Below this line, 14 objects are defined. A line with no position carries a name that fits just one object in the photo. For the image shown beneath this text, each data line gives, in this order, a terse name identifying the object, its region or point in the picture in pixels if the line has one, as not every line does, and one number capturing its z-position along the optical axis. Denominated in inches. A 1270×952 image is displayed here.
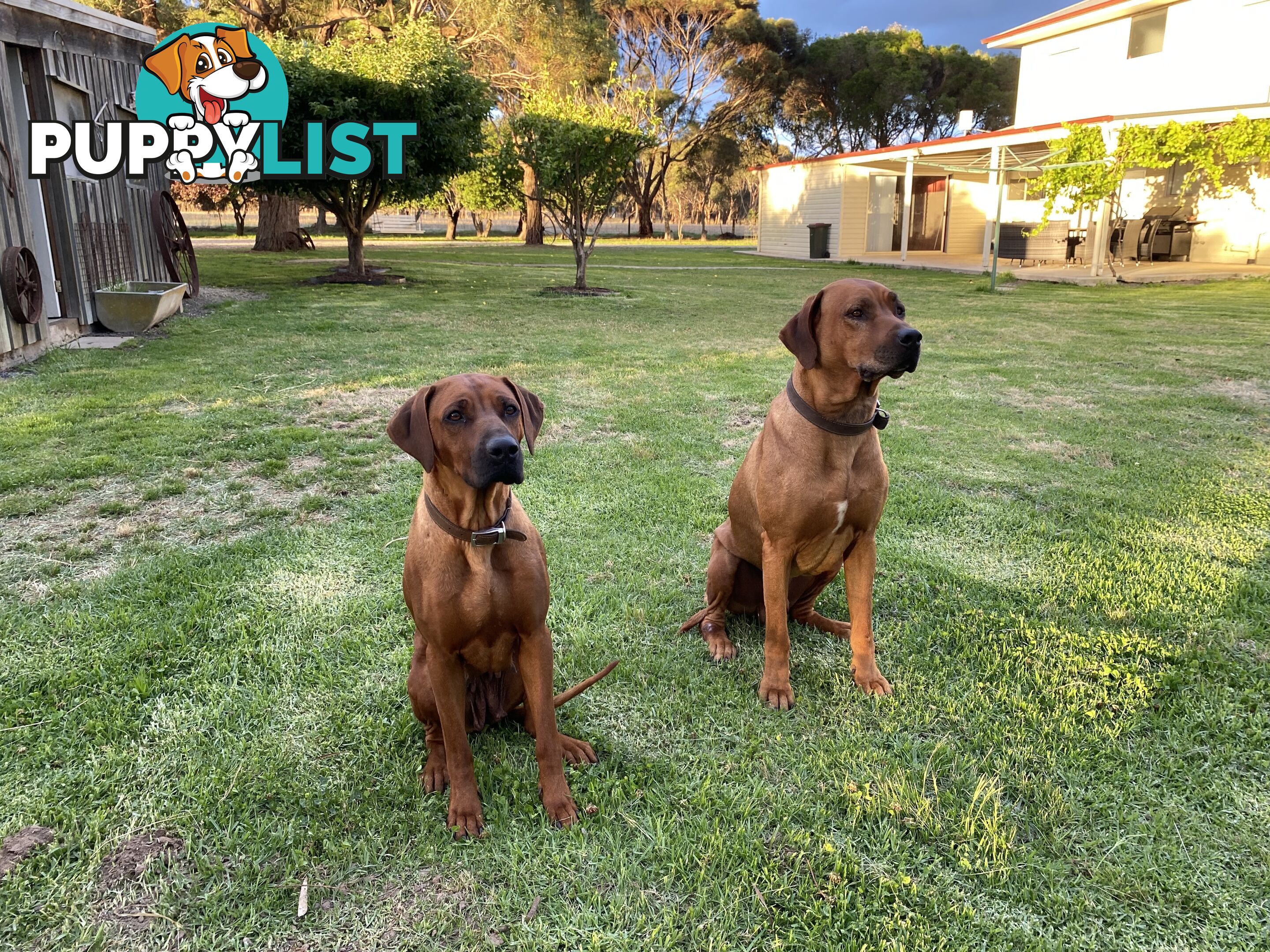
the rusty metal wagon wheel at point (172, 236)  470.0
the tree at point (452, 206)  1521.9
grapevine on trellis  620.1
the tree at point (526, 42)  958.4
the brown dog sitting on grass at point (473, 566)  78.1
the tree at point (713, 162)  1761.8
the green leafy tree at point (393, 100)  549.0
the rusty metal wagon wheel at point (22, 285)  281.9
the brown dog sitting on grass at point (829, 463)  97.9
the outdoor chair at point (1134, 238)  848.9
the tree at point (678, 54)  1518.2
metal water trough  362.9
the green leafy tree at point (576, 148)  529.3
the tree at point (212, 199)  1429.6
